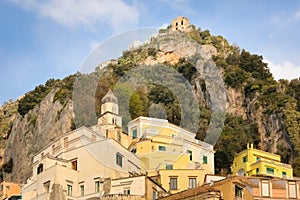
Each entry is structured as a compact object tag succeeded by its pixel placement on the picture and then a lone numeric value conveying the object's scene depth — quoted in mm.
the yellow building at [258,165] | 71938
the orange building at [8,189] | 79981
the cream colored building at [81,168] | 55250
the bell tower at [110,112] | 71812
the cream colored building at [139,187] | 50000
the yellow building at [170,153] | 57531
